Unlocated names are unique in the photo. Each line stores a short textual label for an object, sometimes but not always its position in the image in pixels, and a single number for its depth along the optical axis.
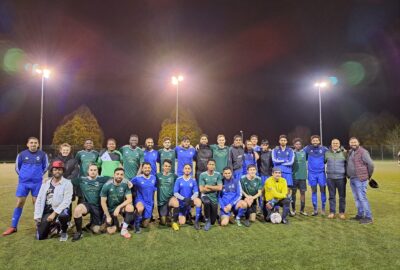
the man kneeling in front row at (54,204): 5.55
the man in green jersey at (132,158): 7.58
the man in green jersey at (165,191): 6.66
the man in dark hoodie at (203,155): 7.70
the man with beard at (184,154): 7.80
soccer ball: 6.61
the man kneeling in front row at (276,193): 6.83
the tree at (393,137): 45.91
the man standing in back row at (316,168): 7.68
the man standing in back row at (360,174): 6.80
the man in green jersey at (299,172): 7.85
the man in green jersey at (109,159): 7.18
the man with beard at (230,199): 6.68
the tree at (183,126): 37.33
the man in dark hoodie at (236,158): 7.79
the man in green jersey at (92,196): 5.97
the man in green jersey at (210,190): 6.50
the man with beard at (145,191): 6.53
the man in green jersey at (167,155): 7.79
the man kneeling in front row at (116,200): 5.98
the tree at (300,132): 61.54
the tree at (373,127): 50.56
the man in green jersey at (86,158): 7.08
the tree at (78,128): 34.94
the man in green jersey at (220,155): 7.83
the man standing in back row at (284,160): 7.68
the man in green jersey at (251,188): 6.86
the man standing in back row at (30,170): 6.32
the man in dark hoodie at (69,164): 6.69
